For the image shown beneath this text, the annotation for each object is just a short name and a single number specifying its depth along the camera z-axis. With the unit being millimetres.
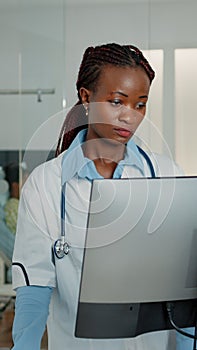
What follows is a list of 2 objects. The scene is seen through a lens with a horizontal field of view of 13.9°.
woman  2091
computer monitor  1749
